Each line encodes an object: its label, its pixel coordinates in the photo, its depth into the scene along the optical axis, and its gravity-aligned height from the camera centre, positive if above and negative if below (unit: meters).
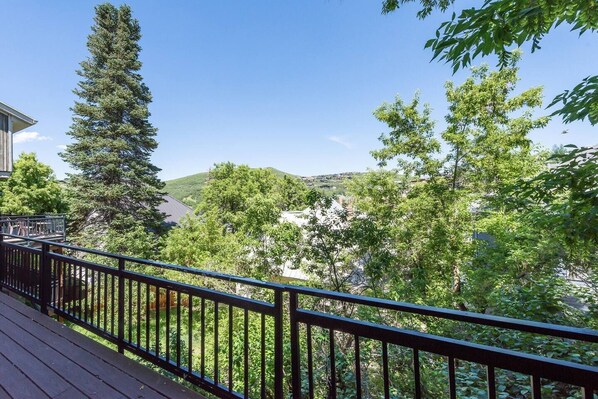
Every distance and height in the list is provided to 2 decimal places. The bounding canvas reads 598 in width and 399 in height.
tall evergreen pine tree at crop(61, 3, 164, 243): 12.79 +3.38
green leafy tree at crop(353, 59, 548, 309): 7.70 +1.04
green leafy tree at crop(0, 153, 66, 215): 12.49 +0.97
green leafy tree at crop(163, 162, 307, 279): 8.27 -0.86
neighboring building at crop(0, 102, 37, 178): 10.48 +2.96
